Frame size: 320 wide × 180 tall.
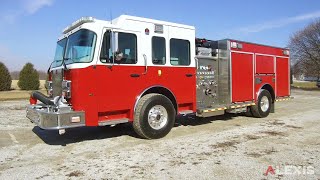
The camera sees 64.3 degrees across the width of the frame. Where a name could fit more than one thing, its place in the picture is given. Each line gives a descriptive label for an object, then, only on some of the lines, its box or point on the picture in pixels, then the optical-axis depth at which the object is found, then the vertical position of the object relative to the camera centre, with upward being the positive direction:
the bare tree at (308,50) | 32.48 +3.93
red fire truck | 5.30 +0.11
